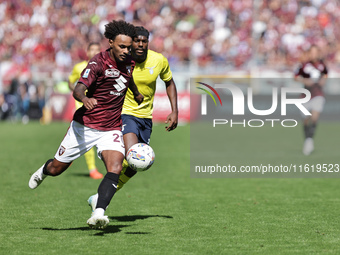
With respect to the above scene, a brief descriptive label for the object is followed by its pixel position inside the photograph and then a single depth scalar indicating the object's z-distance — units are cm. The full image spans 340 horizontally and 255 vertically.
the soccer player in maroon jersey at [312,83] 3184
